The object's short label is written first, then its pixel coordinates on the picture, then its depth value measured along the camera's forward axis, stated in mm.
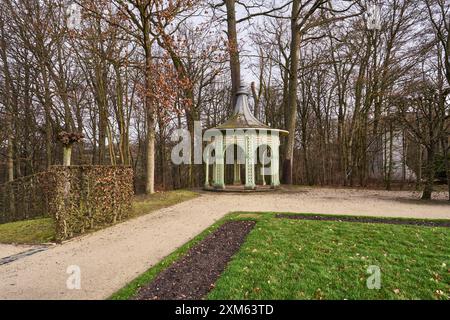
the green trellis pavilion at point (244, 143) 13742
